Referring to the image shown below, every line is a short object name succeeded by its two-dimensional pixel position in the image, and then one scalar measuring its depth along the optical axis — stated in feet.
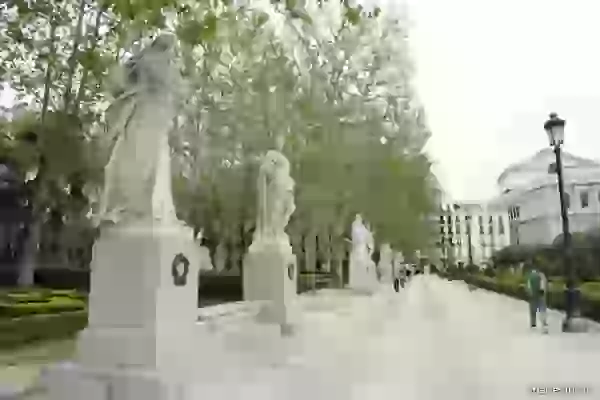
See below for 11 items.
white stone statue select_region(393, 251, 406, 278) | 96.27
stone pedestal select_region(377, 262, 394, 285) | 88.69
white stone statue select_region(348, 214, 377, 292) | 71.26
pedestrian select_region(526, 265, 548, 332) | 38.22
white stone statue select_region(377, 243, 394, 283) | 90.76
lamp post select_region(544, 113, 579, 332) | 34.96
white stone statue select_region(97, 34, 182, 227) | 17.76
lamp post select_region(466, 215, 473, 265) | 79.06
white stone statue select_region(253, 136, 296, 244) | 33.30
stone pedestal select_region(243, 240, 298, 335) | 31.14
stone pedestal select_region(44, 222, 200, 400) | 16.37
